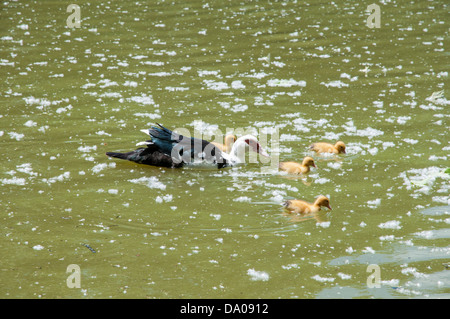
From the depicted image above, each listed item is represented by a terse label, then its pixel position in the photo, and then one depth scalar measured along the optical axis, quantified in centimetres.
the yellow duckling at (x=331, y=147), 1723
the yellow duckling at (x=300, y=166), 1623
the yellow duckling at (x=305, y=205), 1398
